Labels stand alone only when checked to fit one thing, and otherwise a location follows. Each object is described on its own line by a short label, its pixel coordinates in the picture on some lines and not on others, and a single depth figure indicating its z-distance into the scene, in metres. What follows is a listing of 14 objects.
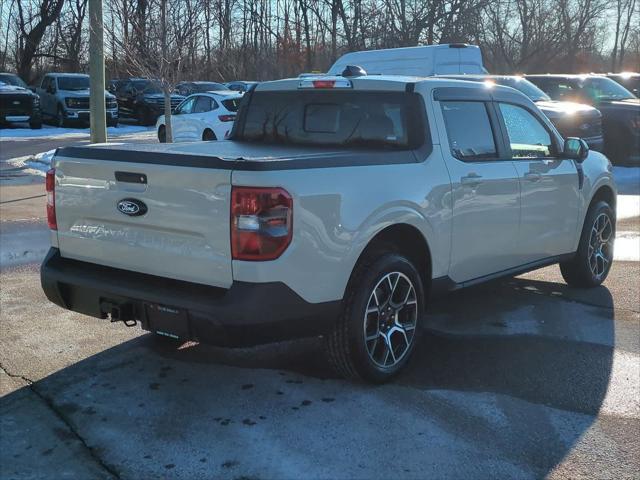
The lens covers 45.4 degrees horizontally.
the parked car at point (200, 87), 25.30
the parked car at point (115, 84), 29.81
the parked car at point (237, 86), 28.45
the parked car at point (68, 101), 25.61
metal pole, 13.08
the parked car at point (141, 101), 28.12
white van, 15.75
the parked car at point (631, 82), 22.61
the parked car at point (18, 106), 24.22
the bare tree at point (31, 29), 36.91
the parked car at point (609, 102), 16.36
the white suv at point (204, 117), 16.84
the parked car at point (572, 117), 14.20
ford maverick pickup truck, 3.75
